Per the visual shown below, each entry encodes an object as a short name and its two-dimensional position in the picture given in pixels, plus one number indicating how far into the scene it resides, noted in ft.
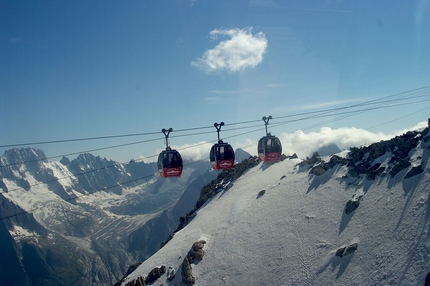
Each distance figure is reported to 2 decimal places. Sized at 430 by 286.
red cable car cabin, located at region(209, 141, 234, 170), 114.11
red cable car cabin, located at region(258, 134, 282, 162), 128.98
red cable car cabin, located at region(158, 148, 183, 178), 108.68
